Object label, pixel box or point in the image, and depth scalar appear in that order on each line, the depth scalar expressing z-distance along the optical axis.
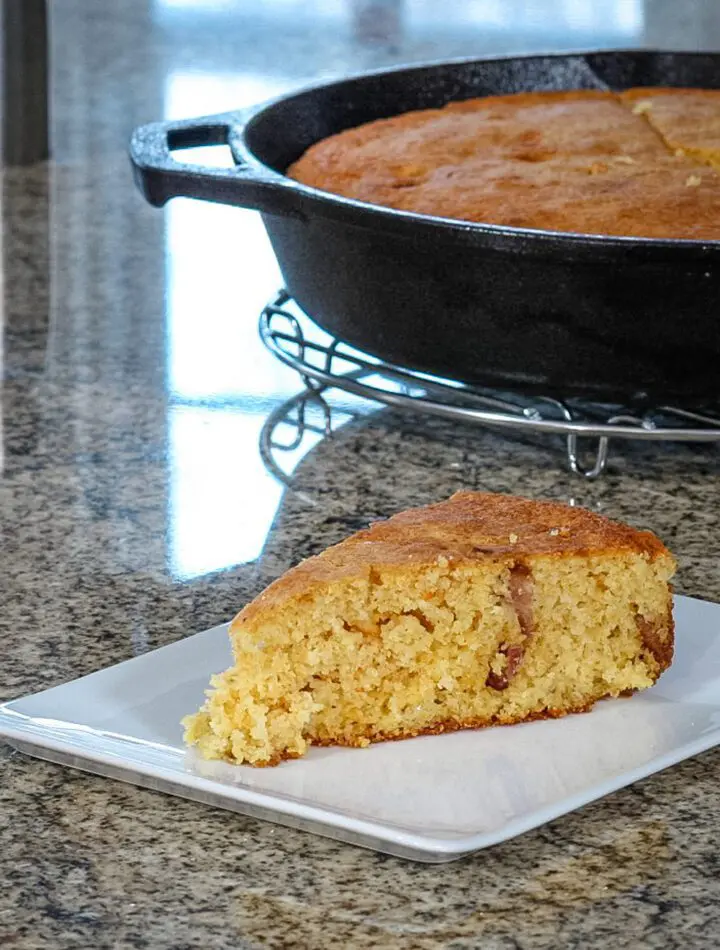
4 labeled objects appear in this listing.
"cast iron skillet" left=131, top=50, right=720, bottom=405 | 1.24
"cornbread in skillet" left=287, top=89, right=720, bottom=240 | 1.37
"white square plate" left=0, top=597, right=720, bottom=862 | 0.84
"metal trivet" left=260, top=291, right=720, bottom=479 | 1.37
